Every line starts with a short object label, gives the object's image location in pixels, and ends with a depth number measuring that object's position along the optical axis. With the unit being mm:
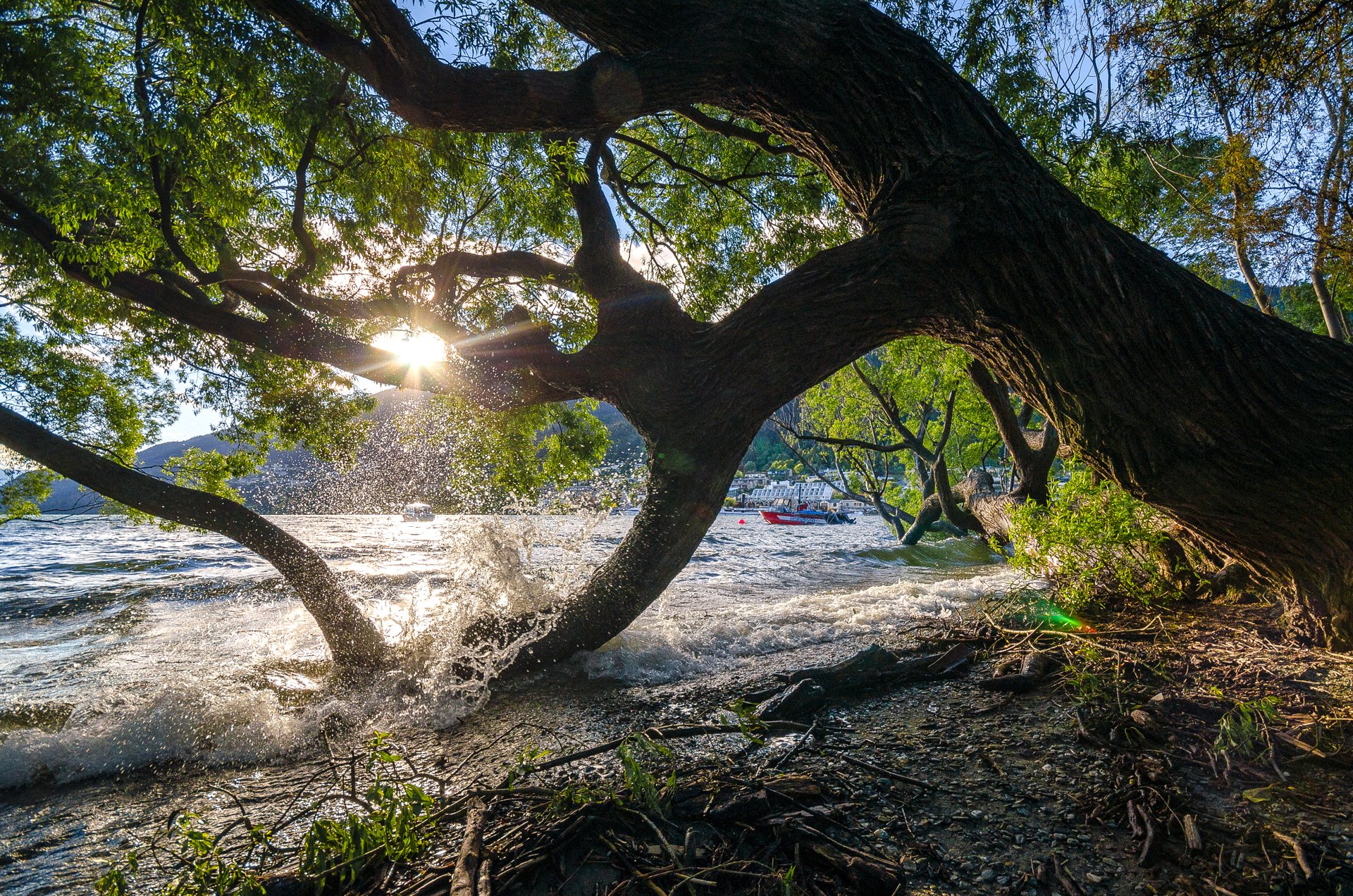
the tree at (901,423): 17641
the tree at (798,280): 3512
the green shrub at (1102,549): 5012
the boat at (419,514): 68012
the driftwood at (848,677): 3715
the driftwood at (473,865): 1890
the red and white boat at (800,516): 52469
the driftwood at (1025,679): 3836
